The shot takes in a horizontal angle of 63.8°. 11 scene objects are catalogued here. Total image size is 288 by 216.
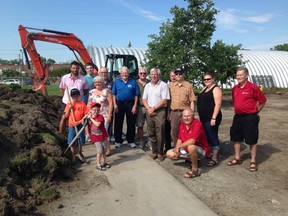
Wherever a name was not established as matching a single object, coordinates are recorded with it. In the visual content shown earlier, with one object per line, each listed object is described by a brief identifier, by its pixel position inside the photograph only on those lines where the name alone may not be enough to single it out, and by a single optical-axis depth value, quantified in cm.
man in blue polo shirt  476
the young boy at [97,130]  391
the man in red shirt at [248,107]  407
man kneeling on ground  385
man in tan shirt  434
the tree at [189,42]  1061
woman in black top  416
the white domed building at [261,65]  2112
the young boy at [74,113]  413
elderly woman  446
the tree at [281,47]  6080
